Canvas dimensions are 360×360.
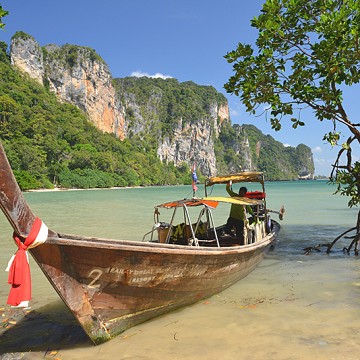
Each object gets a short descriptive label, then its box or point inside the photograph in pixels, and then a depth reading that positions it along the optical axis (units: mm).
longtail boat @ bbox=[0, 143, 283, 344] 3402
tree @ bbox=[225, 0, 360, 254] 6746
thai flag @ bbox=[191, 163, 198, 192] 7118
